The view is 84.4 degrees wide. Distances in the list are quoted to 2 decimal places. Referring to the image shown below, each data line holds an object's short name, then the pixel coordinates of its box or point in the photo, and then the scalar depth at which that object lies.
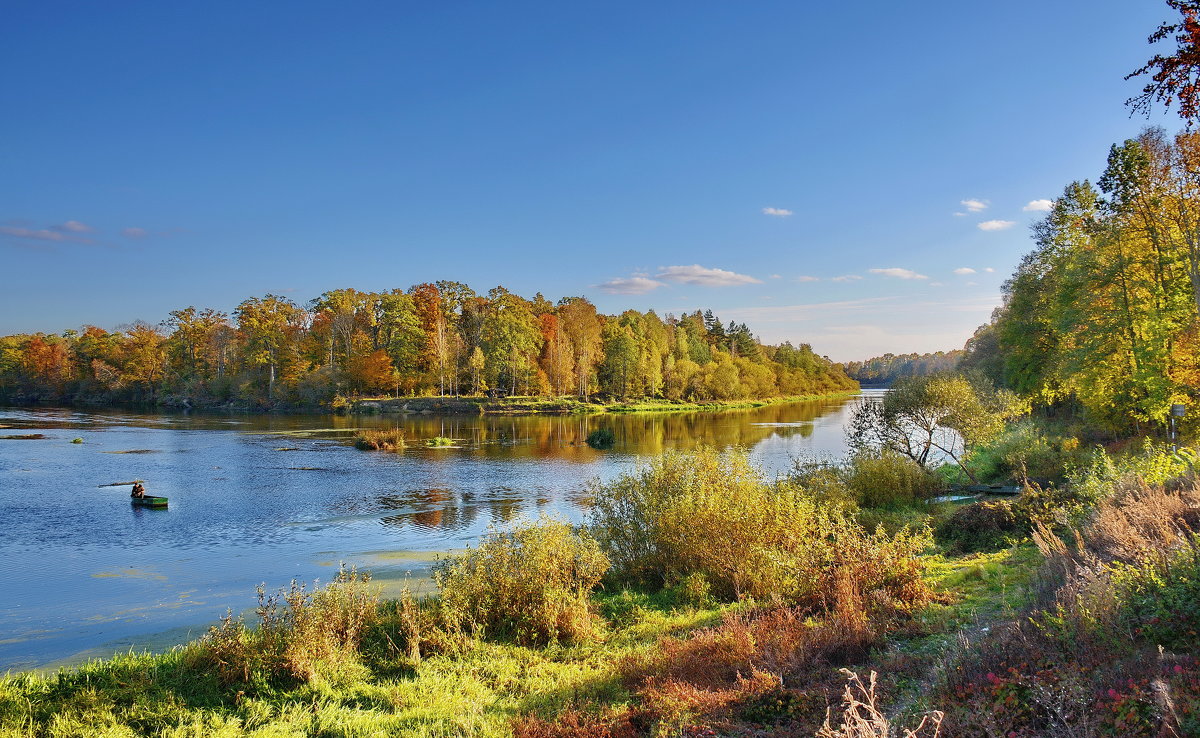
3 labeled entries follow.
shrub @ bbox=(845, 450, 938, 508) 20.62
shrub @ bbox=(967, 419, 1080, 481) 21.81
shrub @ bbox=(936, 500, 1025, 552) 14.52
